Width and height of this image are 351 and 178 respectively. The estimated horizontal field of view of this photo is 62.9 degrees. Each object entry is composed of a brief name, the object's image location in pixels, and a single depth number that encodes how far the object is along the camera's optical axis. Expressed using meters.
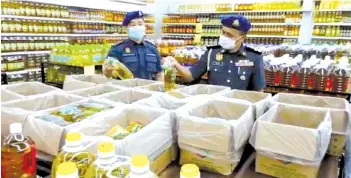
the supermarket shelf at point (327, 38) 6.46
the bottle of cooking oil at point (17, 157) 0.94
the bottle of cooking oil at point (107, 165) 0.78
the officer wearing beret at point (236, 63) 2.42
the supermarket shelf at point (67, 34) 5.33
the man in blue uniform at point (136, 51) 2.82
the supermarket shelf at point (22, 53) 5.25
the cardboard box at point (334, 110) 1.31
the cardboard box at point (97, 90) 1.67
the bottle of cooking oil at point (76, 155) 0.83
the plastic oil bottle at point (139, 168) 0.68
